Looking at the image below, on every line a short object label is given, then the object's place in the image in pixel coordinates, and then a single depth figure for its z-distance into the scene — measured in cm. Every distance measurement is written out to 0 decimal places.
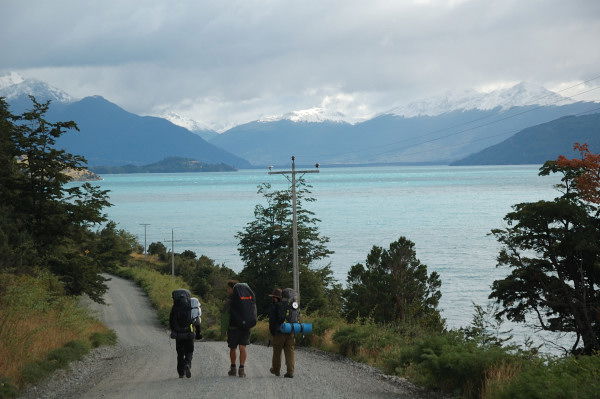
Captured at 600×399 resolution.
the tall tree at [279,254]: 5053
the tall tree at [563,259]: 3319
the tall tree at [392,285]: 4134
